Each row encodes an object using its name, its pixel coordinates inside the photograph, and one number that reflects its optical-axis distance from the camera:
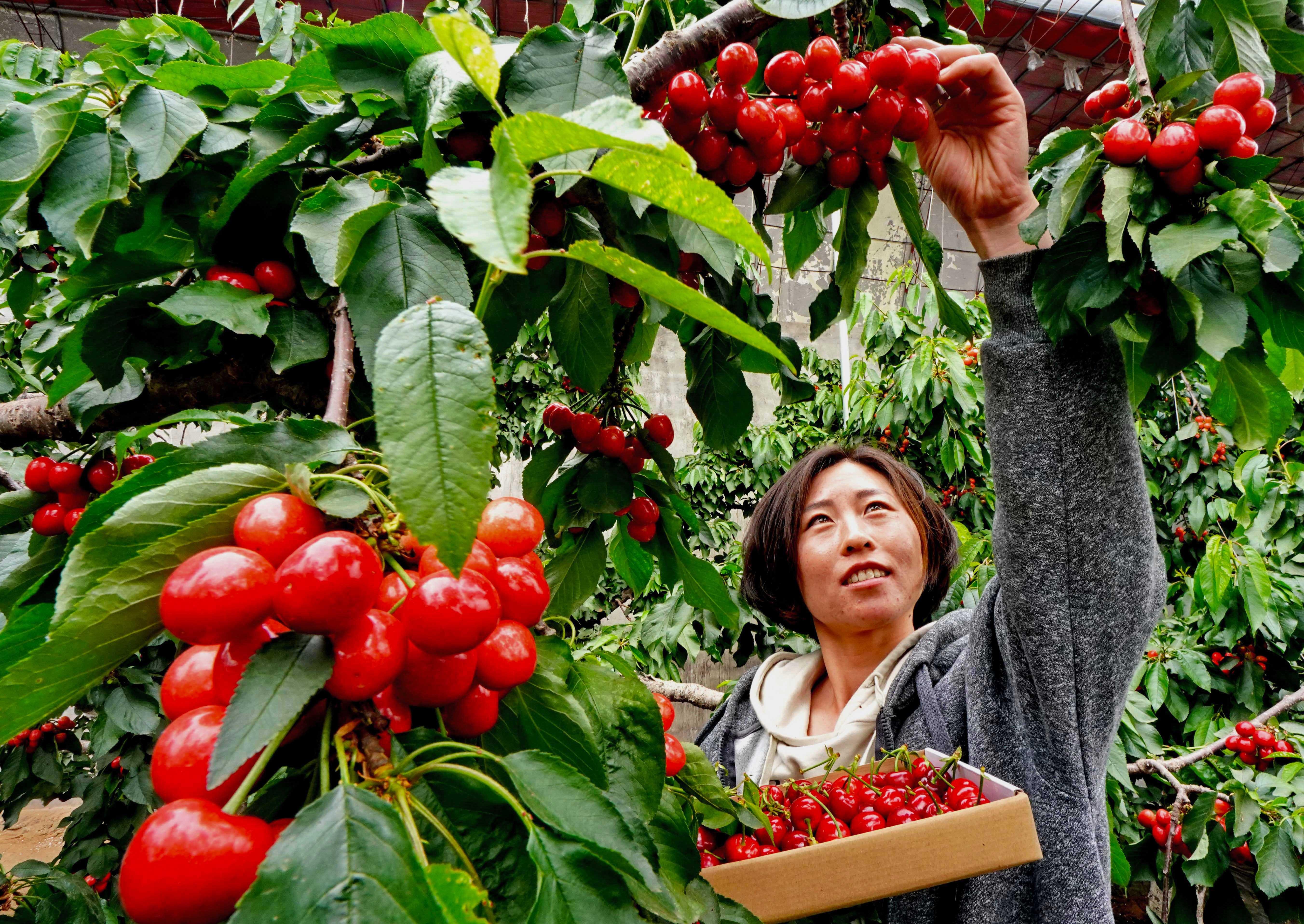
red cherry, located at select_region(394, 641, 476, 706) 0.34
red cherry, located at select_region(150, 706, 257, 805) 0.30
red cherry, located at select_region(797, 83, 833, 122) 0.67
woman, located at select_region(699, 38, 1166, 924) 0.95
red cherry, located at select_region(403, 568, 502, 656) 0.31
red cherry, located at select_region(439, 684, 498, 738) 0.37
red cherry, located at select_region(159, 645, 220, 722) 0.34
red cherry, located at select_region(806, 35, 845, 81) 0.67
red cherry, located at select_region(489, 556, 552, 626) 0.38
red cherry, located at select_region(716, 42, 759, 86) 0.62
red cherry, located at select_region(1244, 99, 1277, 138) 0.73
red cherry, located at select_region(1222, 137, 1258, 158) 0.70
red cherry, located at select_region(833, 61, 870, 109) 0.65
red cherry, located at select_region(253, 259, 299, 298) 0.59
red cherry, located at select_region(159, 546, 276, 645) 0.30
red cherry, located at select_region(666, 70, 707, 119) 0.62
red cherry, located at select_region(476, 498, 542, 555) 0.40
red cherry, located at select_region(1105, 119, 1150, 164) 0.71
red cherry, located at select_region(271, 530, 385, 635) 0.30
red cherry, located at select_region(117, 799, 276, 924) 0.27
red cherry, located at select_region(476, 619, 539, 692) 0.35
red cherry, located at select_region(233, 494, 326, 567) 0.33
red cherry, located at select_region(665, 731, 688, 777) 0.53
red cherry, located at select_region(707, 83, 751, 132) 0.65
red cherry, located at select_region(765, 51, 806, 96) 0.67
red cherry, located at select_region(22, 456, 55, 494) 0.89
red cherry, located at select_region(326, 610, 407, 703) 0.31
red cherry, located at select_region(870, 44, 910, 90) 0.67
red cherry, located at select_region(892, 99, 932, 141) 0.70
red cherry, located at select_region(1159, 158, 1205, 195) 0.70
